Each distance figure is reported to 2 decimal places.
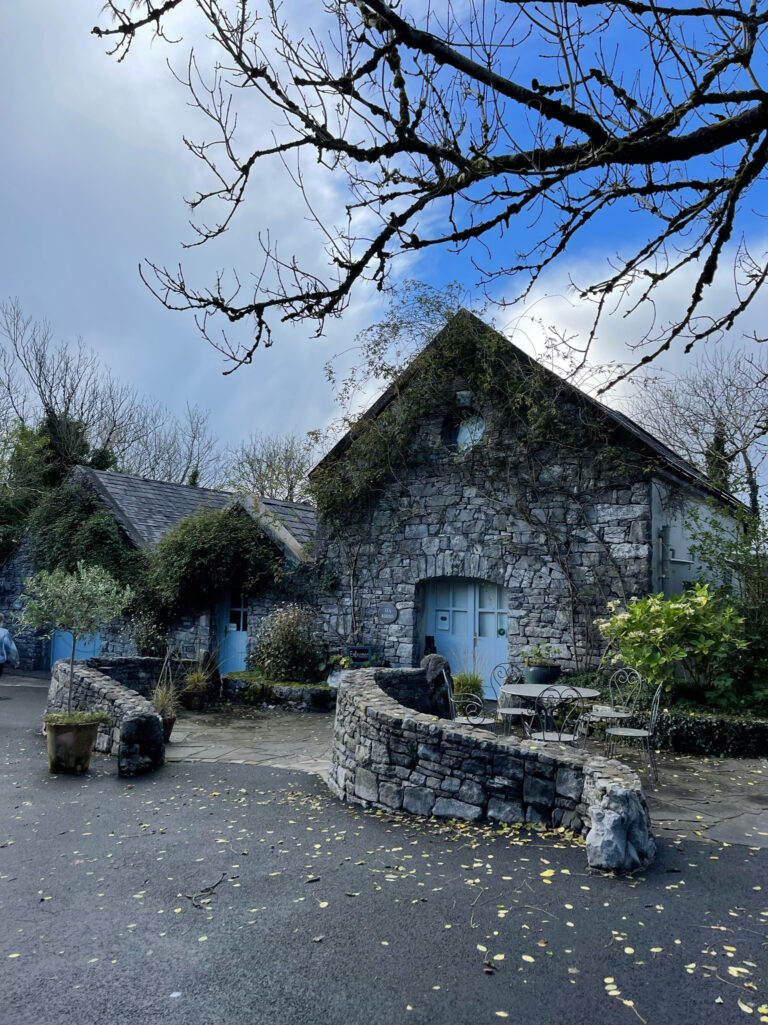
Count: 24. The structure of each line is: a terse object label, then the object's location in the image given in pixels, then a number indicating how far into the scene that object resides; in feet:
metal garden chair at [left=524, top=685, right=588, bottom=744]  26.73
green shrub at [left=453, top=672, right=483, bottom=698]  36.60
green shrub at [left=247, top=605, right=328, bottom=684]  43.60
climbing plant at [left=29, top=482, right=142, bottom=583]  55.36
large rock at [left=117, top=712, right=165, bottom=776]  25.89
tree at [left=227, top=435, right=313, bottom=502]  87.30
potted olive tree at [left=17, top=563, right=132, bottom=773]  26.50
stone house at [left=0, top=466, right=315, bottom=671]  48.37
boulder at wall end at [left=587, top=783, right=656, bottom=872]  15.76
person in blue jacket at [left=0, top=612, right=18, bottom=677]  55.67
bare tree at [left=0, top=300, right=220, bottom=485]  81.87
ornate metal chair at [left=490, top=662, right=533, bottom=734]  26.24
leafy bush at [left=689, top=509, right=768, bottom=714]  30.91
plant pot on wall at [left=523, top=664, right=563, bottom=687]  34.65
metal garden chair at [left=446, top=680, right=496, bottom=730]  26.01
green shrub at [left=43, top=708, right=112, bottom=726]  26.78
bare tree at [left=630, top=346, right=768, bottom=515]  55.93
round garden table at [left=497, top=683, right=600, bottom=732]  25.84
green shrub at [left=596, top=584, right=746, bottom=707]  28.63
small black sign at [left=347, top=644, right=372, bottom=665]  42.16
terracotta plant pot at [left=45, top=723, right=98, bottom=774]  26.43
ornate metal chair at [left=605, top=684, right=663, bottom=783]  23.15
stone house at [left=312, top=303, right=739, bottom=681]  36.14
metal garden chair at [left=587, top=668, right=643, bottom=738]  25.46
